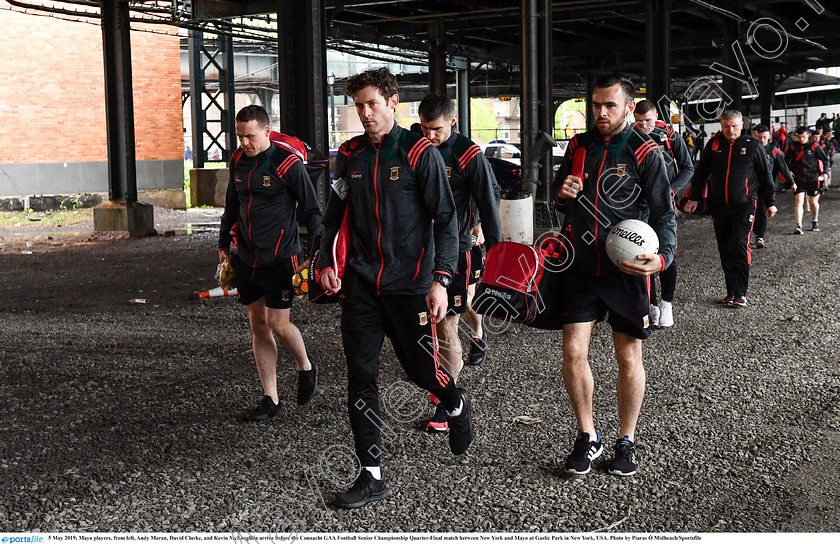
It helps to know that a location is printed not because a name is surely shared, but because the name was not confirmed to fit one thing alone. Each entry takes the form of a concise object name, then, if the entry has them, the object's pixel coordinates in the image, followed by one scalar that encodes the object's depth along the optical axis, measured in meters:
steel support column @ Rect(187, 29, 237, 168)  31.64
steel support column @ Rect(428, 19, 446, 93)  27.73
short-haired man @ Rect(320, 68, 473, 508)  4.60
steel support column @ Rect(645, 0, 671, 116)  22.14
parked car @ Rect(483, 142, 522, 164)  39.63
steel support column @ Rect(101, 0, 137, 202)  20.20
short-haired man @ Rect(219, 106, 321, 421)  6.07
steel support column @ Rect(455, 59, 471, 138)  35.72
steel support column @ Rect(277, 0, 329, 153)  13.66
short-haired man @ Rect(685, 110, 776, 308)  10.47
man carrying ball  4.90
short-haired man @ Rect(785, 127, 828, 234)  19.42
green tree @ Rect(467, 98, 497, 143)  80.25
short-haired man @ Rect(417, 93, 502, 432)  5.89
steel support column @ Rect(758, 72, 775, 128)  40.65
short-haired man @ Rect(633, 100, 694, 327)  8.25
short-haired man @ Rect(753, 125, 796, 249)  12.56
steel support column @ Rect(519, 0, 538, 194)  16.58
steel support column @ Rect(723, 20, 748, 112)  26.59
